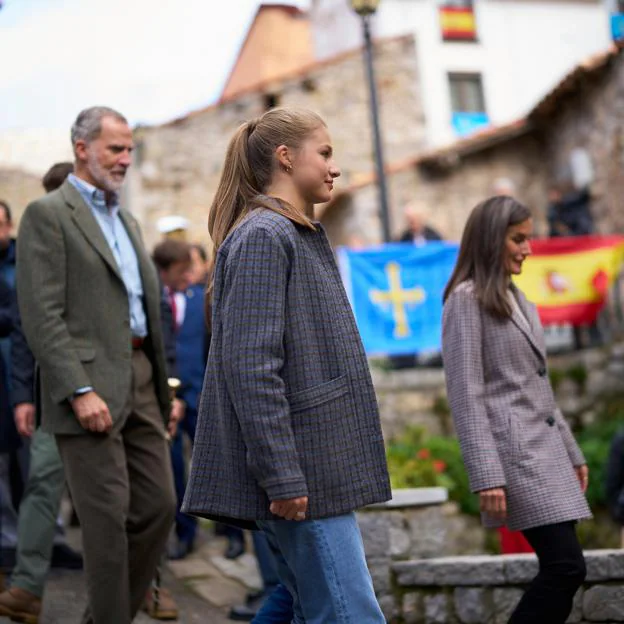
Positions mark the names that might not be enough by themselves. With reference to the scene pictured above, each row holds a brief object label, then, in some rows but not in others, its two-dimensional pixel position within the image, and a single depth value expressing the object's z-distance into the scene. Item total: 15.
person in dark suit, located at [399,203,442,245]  11.38
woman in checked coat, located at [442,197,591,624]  3.73
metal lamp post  11.04
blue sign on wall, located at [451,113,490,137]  24.61
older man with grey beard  3.85
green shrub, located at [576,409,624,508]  9.17
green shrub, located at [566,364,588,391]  11.31
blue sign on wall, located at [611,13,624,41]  21.45
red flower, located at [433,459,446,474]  8.73
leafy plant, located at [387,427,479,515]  6.60
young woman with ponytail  2.69
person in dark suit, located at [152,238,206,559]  6.71
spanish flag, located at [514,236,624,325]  10.84
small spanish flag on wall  25.61
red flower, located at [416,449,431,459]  8.93
